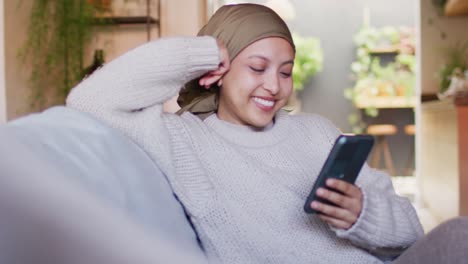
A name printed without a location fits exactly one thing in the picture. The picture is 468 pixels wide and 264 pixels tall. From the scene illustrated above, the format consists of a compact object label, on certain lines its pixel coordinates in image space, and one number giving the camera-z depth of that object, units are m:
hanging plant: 2.56
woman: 1.01
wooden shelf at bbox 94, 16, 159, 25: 2.82
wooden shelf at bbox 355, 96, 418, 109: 6.01
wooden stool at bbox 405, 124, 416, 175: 6.33
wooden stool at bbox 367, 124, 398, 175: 6.21
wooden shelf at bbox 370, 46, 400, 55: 6.23
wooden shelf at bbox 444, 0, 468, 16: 4.06
